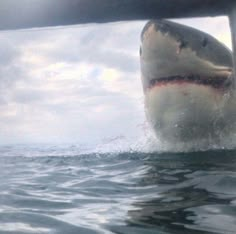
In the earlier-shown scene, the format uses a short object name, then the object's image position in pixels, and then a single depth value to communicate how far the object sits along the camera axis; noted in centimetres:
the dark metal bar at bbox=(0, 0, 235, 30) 216
